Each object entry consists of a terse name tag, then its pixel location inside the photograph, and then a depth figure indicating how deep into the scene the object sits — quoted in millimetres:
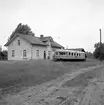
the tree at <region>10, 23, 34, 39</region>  69494
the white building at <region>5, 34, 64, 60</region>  35406
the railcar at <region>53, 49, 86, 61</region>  35447
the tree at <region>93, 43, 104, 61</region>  56372
